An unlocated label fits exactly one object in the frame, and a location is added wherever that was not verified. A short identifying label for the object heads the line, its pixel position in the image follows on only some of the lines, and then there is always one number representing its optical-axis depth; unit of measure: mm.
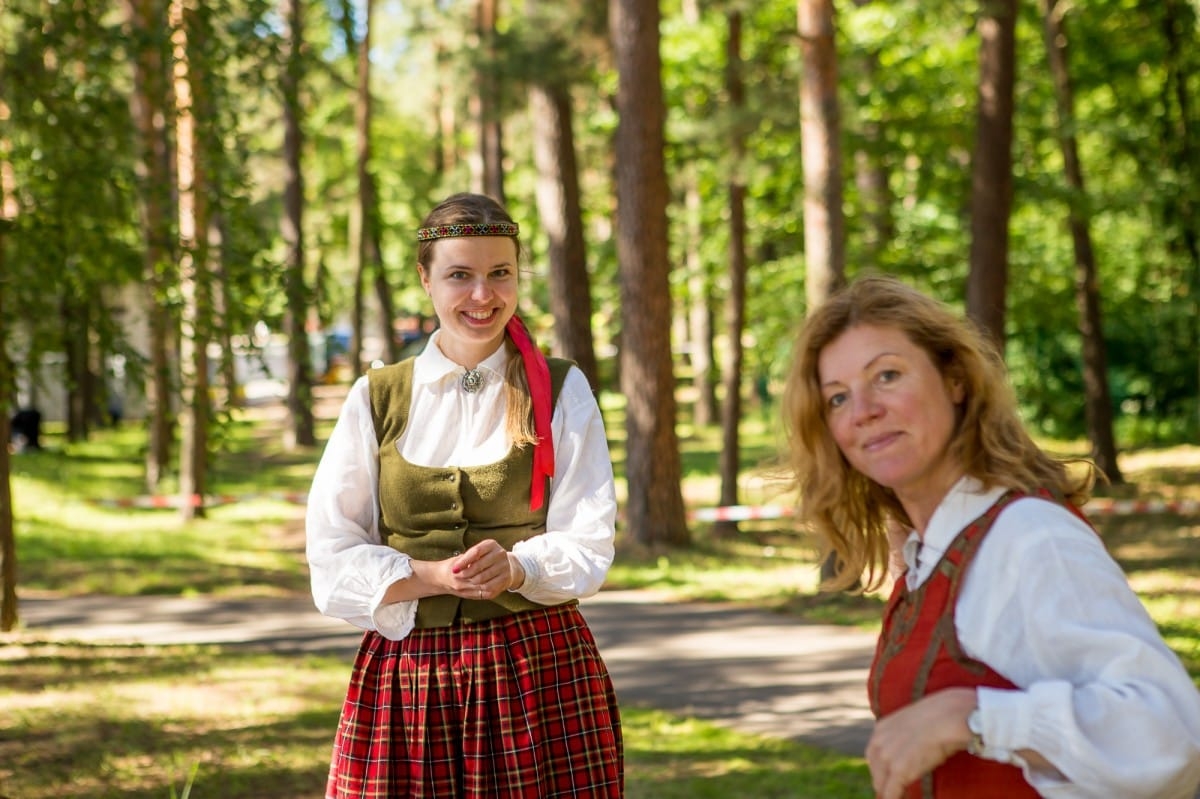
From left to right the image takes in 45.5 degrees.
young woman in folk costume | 3385
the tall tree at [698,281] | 23369
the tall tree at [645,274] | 15094
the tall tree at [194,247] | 8430
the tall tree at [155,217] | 8477
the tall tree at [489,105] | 19797
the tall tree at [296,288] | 8703
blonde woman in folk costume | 1896
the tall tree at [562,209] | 17906
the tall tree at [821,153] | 12781
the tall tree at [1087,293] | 19094
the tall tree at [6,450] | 8391
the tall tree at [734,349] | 17750
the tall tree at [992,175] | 15102
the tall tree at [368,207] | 29797
